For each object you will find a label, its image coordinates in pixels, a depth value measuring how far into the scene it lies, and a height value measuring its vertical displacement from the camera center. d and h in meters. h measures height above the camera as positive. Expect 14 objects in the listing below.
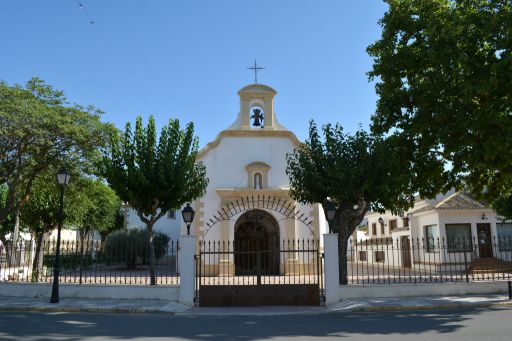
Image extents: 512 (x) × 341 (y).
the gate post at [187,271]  12.59 -0.77
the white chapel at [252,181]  21.62 +3.17
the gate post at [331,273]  12.56 -0.88
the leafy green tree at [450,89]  11.67 +4.40
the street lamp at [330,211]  12.91 +0.92
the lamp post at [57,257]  12.38 -0.32
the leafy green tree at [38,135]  14.48 +3.85
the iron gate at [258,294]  12.59 -1.47
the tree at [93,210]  18.14 +2.21
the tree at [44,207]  17.41 +1.89
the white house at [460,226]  24.23 +0.84
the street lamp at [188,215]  13.58 +0.90
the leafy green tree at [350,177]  13.88 +2.10
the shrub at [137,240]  26.89 +0.31
